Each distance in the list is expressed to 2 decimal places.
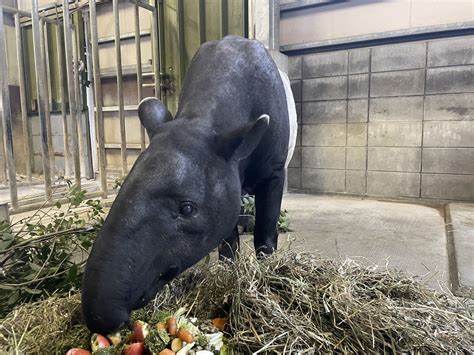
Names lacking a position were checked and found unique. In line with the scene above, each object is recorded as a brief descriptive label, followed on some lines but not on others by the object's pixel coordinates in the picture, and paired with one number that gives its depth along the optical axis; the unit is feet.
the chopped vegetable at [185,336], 3.06
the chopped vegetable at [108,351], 2.91
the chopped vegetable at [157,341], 2.96
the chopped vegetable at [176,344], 2.99
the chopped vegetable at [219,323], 3.54
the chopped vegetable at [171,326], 3.17
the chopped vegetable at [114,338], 3.11
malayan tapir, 3.00
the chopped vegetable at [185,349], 2.93
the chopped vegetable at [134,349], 2.95
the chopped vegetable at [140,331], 3.13
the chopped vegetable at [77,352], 2.91
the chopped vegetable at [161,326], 3.19
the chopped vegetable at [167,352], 2.87
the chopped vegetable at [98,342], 3.00
